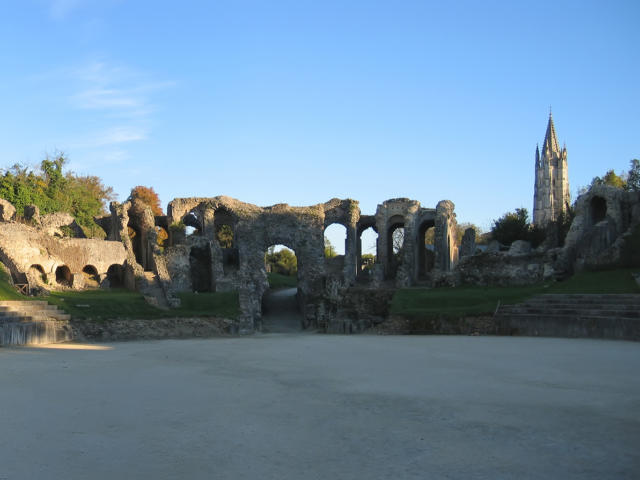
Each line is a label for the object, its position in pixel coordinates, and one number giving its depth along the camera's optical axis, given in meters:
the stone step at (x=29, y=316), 21.02
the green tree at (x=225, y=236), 55.28
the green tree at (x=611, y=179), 58.47
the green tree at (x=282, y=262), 59.69
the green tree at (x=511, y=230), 48.94
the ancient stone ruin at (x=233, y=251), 31.50
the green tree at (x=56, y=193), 42.56
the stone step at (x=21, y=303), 22.73
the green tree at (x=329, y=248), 77.88
